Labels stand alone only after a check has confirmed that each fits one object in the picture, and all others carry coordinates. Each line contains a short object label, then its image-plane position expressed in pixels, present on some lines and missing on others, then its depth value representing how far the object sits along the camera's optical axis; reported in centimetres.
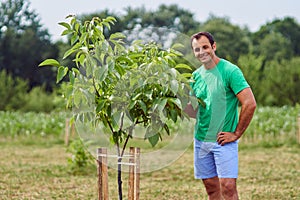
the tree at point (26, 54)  3825
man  430
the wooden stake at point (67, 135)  1571
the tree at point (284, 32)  4831
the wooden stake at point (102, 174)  425
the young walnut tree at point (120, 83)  394
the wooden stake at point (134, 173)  411
